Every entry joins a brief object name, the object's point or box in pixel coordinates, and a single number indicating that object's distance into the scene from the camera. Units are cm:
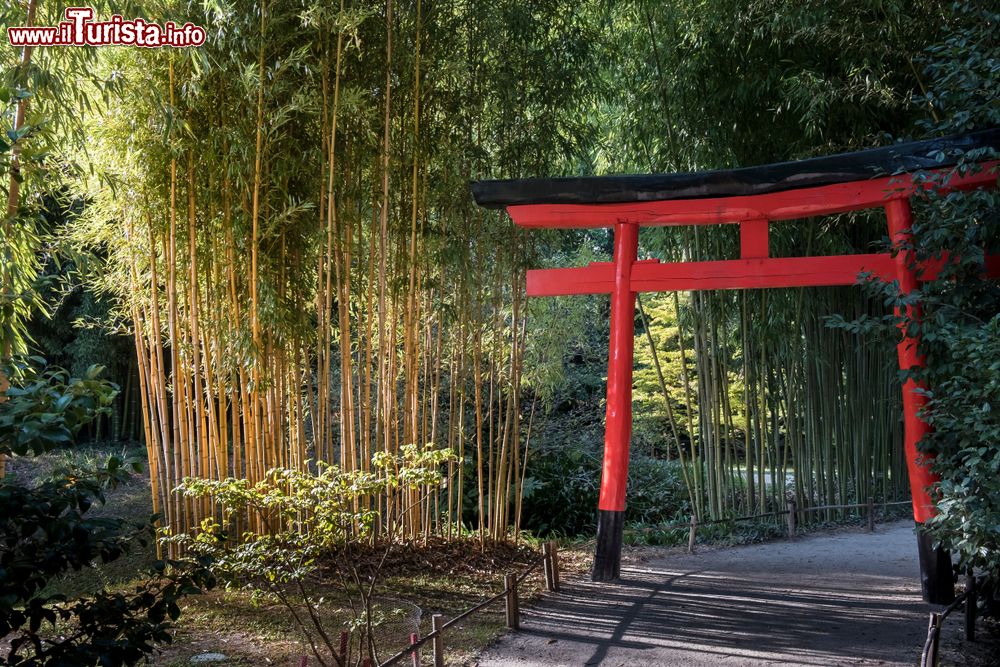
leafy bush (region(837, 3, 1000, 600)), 356
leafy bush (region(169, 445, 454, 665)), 320
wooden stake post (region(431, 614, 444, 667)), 338
